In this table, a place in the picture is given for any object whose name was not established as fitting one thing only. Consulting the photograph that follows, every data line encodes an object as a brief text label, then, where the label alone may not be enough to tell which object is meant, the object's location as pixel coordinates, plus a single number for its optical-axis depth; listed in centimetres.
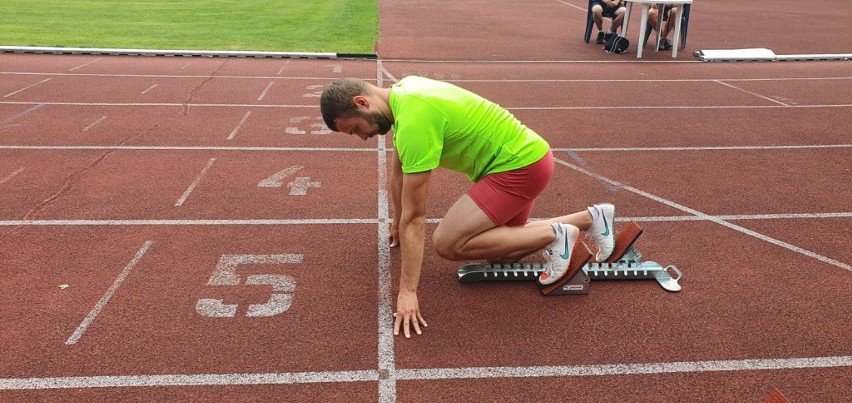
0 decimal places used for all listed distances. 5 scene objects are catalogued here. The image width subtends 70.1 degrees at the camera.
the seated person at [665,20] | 1350
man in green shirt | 322
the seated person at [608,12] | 1421
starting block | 398
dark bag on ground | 1348
